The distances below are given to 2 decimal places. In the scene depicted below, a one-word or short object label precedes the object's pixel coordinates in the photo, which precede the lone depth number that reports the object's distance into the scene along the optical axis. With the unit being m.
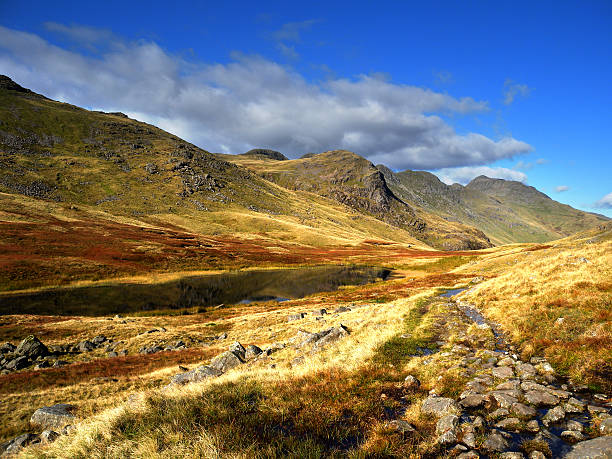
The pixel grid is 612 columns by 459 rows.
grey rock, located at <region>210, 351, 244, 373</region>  15.36
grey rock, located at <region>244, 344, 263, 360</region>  17.38
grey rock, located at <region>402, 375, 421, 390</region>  9.18
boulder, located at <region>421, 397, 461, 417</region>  7.09
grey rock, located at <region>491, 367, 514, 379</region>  9.26
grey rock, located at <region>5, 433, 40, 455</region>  8.74
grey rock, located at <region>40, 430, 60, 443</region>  8.48
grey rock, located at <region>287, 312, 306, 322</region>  30.48
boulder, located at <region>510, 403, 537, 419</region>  6.71
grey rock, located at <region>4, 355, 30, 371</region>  18.81
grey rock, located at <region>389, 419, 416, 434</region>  6.41
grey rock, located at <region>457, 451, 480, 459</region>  5.32
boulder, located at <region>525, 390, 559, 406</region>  7.24
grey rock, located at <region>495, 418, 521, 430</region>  6.31
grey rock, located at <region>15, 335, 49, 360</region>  20.34
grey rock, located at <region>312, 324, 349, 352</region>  17.14
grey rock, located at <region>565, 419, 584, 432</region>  5.96
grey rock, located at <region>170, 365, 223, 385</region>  14.20
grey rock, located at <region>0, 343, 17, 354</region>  20.60
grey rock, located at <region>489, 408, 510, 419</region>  6.82
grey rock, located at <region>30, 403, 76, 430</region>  10.65
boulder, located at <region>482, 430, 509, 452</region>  5.52
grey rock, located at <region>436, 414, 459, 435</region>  6.31
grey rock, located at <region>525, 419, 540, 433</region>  6.12
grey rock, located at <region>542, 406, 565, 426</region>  6.45
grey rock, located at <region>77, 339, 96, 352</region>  23.00
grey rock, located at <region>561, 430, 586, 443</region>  5.69
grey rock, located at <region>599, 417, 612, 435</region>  5.74
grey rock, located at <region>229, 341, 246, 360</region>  16.86
